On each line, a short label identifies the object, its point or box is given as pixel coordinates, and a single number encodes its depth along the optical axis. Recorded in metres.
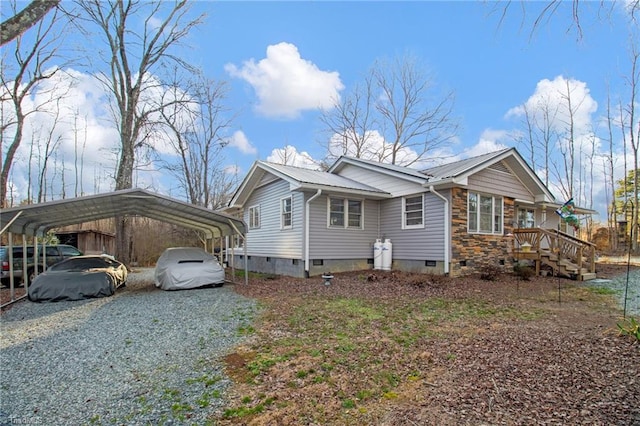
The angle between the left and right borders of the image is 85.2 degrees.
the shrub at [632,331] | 4.24
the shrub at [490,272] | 10.94
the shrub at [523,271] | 11.46
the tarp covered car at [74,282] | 8.63
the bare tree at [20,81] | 16.47
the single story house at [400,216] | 11.37
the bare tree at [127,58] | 15.60
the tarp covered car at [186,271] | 10.12
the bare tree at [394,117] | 26.62
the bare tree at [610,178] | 26.12
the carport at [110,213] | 8.40
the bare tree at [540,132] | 28.53
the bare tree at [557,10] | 3.56
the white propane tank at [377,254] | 12.82
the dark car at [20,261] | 11.42
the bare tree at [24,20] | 3.45
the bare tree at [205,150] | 26.03
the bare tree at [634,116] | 22.31
